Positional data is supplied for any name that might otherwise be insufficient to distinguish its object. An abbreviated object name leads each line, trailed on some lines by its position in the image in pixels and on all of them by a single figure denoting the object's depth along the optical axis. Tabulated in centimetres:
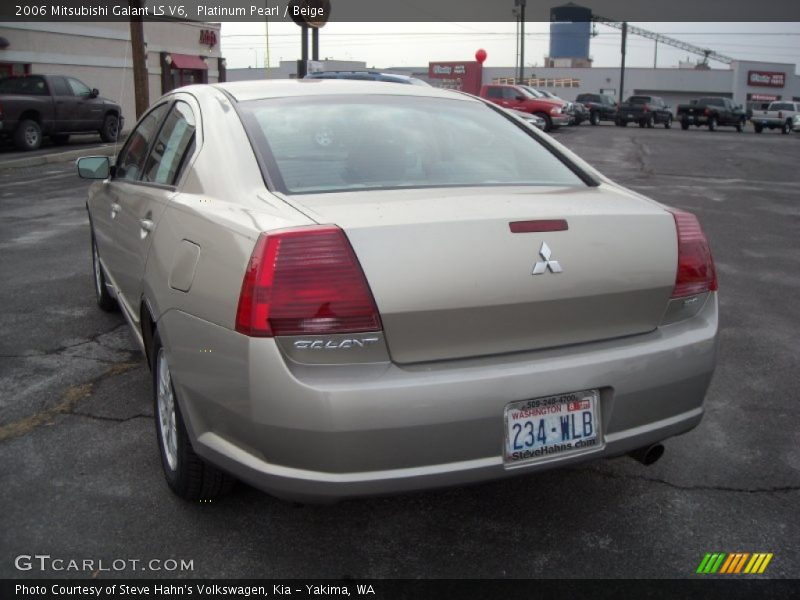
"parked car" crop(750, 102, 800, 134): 4297
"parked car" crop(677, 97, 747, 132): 4072
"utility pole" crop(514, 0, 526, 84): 4912
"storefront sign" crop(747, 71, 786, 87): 8238
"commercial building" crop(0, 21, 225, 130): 2506
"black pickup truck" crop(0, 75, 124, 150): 1795
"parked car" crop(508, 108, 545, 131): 2480
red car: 3188
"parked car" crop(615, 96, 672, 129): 4231
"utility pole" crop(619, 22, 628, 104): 6429
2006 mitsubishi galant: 233
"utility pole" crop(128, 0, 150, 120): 1952
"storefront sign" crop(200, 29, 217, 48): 3394
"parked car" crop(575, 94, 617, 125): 4266
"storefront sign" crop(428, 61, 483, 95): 5559
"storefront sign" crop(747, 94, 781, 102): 8244
